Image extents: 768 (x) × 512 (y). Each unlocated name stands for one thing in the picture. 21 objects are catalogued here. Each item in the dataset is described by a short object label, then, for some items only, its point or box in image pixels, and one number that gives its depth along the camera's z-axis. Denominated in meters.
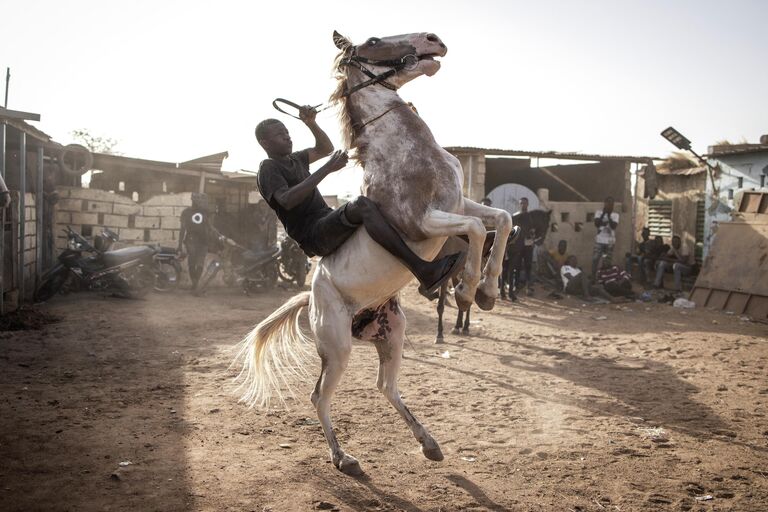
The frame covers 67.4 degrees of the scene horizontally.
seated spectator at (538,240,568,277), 13.88
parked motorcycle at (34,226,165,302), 10.59
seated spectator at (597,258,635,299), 12.97
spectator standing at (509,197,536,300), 10.87
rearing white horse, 3.50
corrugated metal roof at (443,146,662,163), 14.22
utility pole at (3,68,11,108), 15.88
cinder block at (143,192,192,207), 13.64
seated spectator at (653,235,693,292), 13.76
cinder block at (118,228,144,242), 13.48
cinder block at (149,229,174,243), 13.69
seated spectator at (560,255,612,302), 13.02
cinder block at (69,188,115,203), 12.85
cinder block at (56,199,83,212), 12.83
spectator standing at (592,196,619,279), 13.83
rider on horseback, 3.42
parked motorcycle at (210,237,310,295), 12.70
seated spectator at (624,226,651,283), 14.64
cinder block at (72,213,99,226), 12.95
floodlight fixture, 14.56
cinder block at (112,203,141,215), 13.29
